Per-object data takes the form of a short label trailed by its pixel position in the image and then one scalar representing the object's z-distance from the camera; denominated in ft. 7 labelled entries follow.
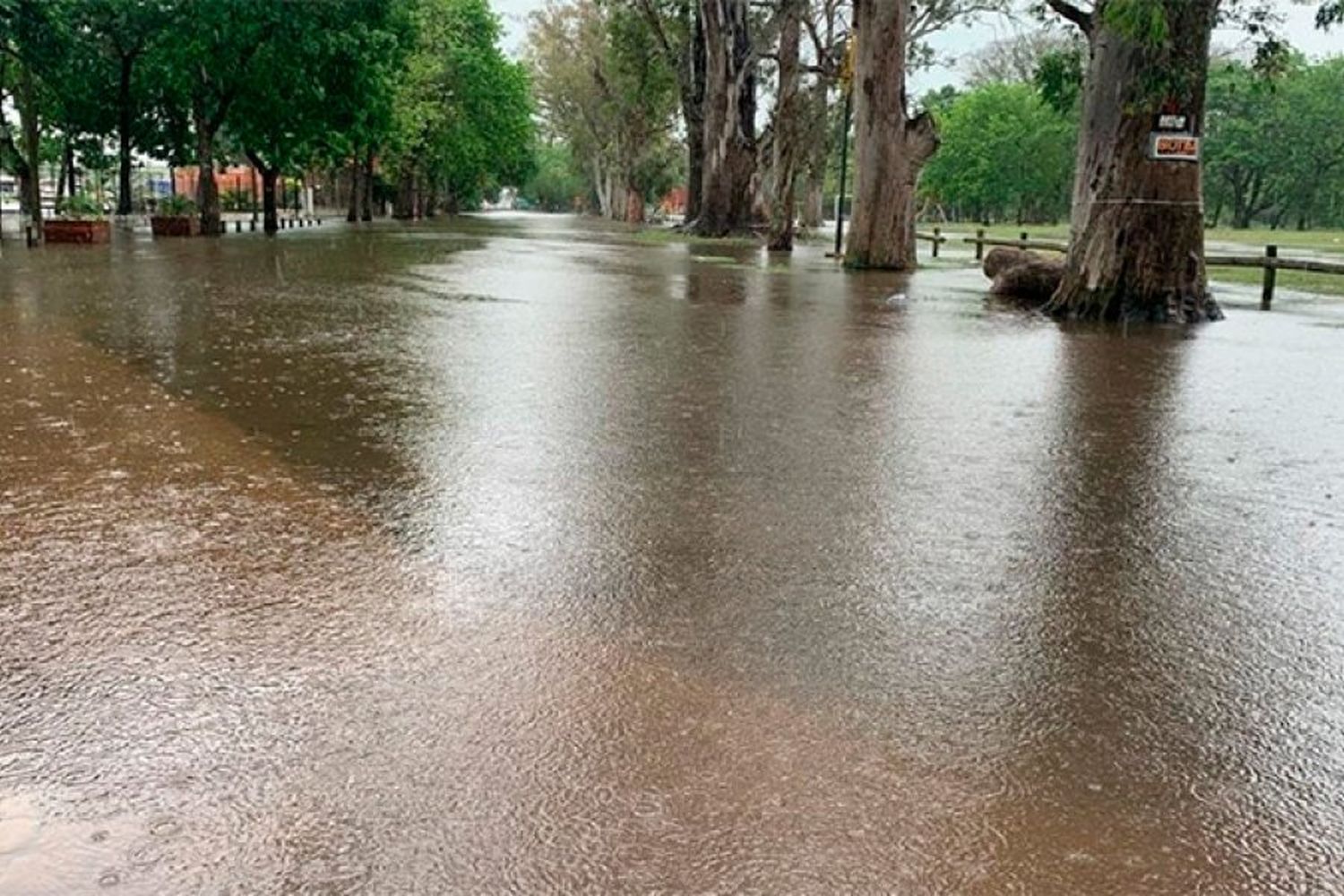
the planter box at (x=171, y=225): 92.84
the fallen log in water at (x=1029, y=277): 47.73
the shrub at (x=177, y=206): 95.45
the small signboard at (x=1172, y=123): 38.09
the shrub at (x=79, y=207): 79.25
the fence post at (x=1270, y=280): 49.42
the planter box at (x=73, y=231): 76.69
